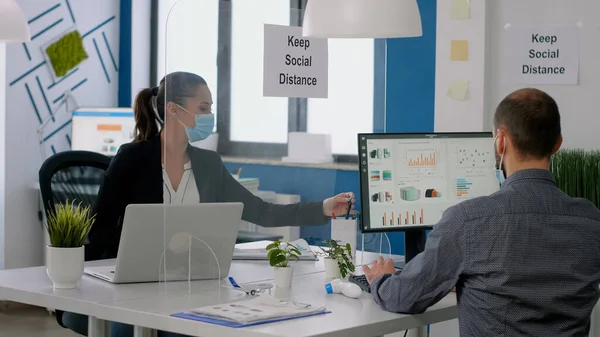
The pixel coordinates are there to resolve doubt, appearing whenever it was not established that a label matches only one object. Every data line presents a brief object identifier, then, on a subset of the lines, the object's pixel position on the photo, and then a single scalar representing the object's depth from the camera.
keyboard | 2.42
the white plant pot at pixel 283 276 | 2.50
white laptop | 2.49
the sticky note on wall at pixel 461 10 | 3.81
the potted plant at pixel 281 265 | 2.47
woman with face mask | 2.69
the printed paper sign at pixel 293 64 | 2.95
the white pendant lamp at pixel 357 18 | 2.52
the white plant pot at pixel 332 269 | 2.67
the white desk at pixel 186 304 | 2.04
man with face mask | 1.97
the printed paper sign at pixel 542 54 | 3.59
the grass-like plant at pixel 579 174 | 3.32
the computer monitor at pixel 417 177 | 2.79
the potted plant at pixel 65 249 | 2.43
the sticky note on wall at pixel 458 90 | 3.84
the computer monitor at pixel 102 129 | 5.49
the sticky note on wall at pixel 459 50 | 3.85
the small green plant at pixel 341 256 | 2.61
